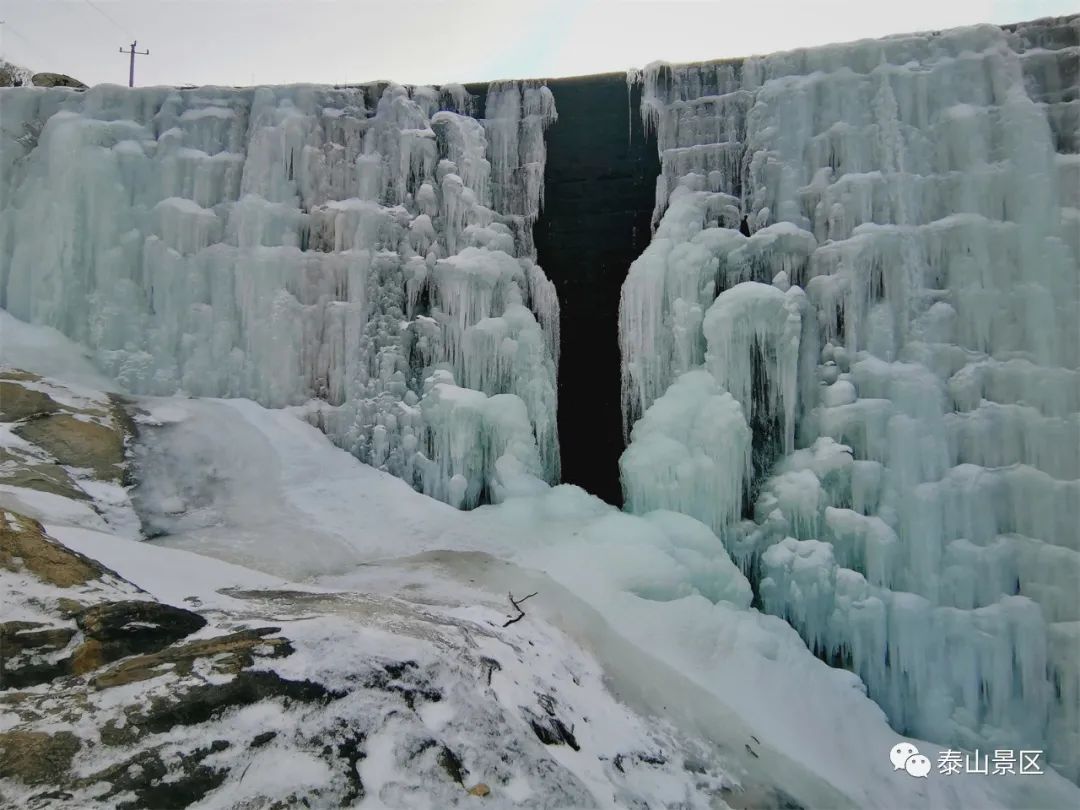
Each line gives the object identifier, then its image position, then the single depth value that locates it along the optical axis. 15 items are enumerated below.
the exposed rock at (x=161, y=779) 2.37
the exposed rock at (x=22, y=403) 5.51
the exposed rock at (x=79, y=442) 5.32
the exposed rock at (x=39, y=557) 3.42
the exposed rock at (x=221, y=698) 2.70
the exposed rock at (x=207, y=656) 2.95
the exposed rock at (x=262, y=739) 2.67
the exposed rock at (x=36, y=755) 2.37
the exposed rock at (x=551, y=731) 3.36
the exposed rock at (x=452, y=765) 2.82
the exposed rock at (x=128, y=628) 3.06
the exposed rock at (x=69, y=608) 3.23
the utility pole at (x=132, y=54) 17.53
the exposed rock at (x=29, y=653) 2.90
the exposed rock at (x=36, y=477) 4.75
